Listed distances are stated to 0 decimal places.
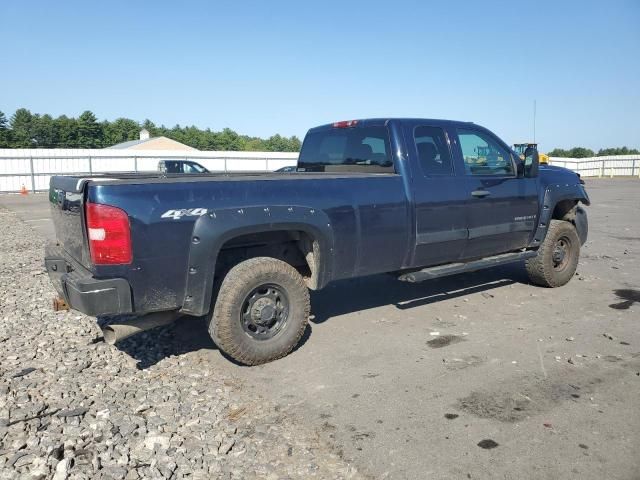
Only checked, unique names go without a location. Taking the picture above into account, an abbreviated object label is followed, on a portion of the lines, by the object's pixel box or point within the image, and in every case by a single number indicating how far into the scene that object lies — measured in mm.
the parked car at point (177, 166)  23283
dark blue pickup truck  3699
